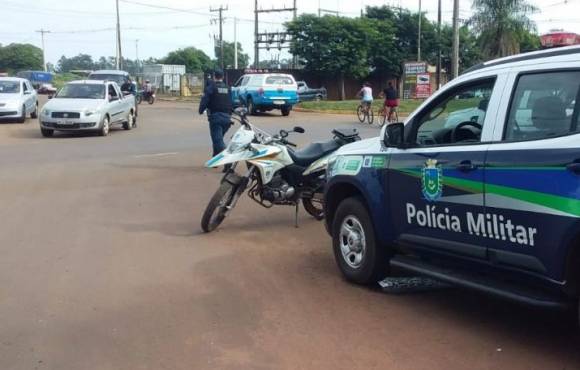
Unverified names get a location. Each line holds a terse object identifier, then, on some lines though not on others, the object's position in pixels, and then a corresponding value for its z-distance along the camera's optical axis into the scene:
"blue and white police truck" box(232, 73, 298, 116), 30.83
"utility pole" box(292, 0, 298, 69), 58.36
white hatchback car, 24.33
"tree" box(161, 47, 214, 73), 107.60
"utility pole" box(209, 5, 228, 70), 75.49
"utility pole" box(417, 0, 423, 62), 57.22
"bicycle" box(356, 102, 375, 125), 27.23
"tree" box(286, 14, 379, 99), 55.50
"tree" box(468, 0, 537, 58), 38.69
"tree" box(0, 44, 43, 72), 115.44
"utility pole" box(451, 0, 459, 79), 32.08
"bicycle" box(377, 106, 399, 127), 25.61
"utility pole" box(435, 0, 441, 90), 48.34
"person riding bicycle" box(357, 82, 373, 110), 26.58
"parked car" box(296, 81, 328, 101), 47.28
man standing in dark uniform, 13.17
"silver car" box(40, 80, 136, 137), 19.92
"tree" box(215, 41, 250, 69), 116.44
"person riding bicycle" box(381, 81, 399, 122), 25.36
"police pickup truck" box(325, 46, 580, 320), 4.21
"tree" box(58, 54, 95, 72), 165.88
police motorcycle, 8.18
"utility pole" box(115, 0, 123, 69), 60.60
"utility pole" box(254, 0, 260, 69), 60.19
